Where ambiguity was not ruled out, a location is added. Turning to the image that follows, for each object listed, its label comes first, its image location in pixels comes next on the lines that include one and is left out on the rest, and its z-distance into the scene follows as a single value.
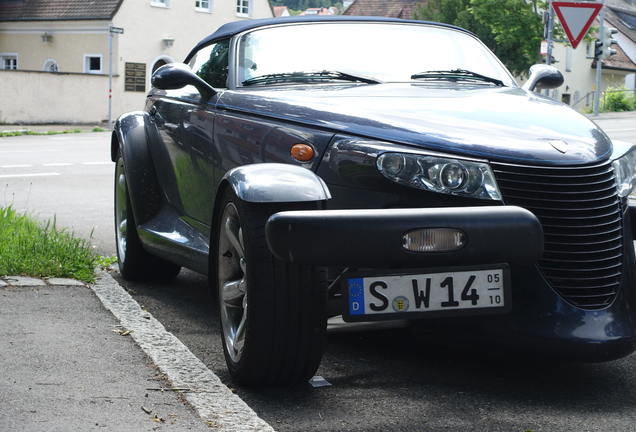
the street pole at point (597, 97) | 39.69
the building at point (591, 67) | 78.19
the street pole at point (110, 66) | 38.47
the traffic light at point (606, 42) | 32.66
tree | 53.31
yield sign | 14.16
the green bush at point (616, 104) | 47.00
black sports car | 3.84
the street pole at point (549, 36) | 16.66
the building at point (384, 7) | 71.56
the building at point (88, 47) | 40.09
